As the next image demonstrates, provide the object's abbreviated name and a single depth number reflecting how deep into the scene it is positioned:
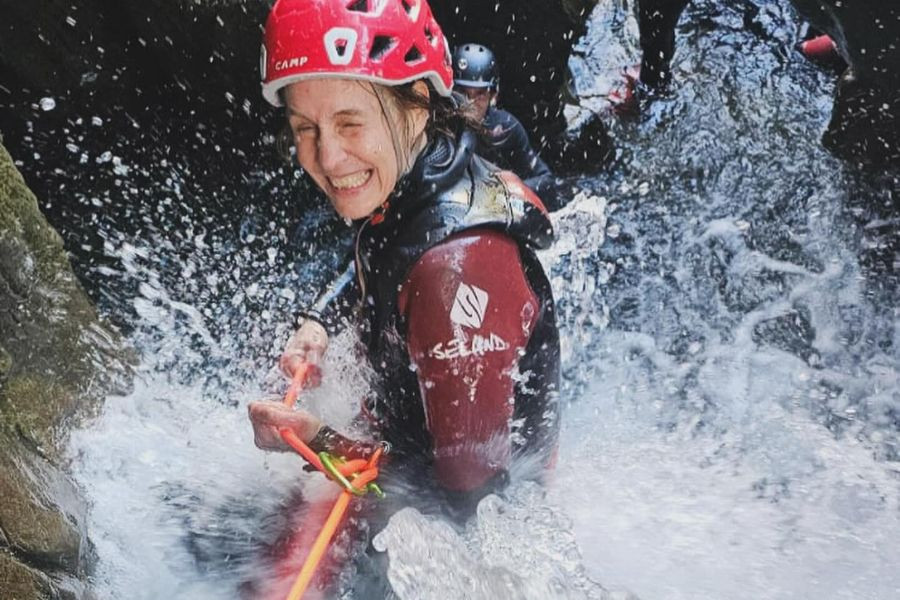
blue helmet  5.02
